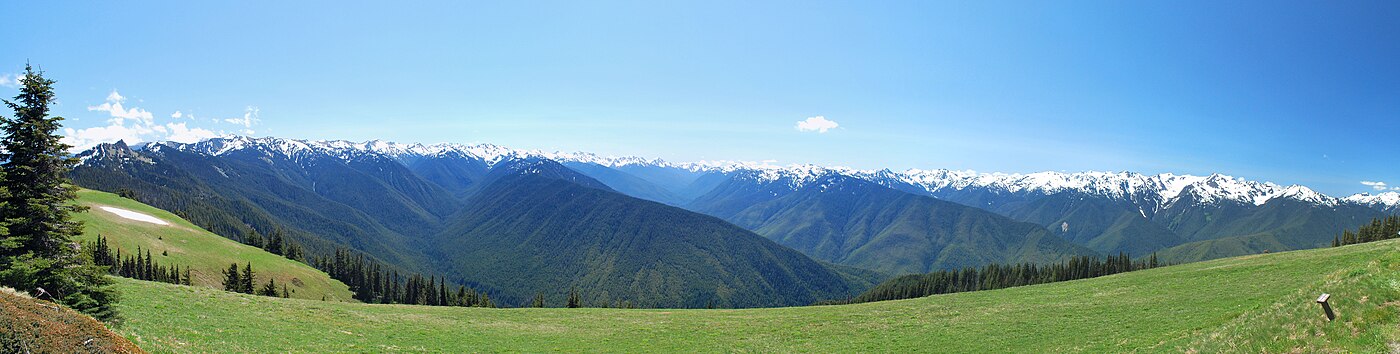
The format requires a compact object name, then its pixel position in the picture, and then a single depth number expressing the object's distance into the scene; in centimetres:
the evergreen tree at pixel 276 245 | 14450
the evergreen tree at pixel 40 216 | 2116
